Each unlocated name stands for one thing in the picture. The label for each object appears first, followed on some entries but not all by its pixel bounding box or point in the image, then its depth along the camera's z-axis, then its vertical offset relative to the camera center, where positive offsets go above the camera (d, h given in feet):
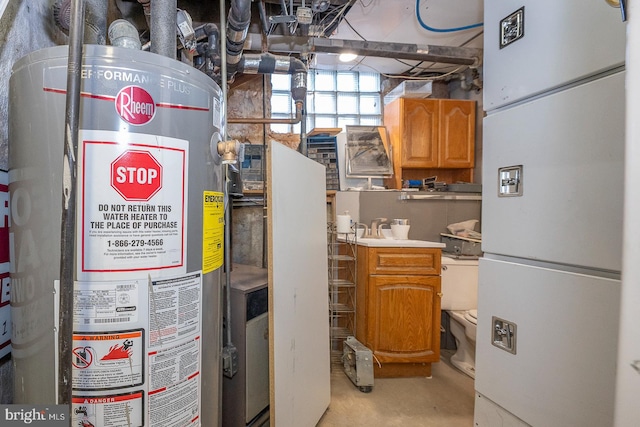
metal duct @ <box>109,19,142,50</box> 2.30 +1.37
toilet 7.97 -2.05
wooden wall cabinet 9.70 +2.54
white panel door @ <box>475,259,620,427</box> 2.20 -1.12
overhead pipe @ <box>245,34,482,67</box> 6.28 +3.91
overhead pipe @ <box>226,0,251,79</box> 4.21 +2.82
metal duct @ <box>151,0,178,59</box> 2.49 +1.54
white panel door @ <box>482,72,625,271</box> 2.15 +0.30
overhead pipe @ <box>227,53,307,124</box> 5.84 +2.82
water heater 1.81 -0.14
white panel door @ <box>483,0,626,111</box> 2.17 +1.39
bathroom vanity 6.70 -2.24
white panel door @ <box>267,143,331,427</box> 3.80 -1.22
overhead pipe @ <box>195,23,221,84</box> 4.75 +2.70
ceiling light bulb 9.53 +5.09
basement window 11.91 +4.56
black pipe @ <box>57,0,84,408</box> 1.64 +0.02
